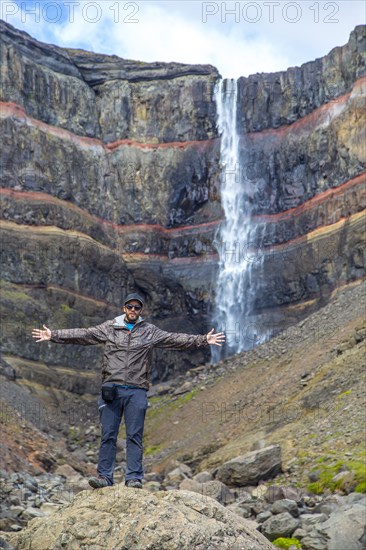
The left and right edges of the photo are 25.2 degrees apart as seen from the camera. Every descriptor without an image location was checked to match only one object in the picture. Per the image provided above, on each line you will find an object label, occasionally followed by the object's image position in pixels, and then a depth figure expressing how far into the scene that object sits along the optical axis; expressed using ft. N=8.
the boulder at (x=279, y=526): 62.59
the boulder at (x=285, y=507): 70.69
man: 38.58
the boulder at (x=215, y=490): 80.69
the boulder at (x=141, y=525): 33.78
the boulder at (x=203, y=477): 99.35
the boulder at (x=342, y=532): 58.44
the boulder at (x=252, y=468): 91.86
